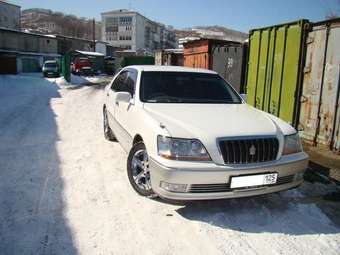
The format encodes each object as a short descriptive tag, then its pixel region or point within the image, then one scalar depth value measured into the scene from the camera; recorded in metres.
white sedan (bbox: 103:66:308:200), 3.35
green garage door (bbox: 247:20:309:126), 7.23
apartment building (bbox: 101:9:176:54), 96.19
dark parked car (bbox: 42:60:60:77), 29.92
